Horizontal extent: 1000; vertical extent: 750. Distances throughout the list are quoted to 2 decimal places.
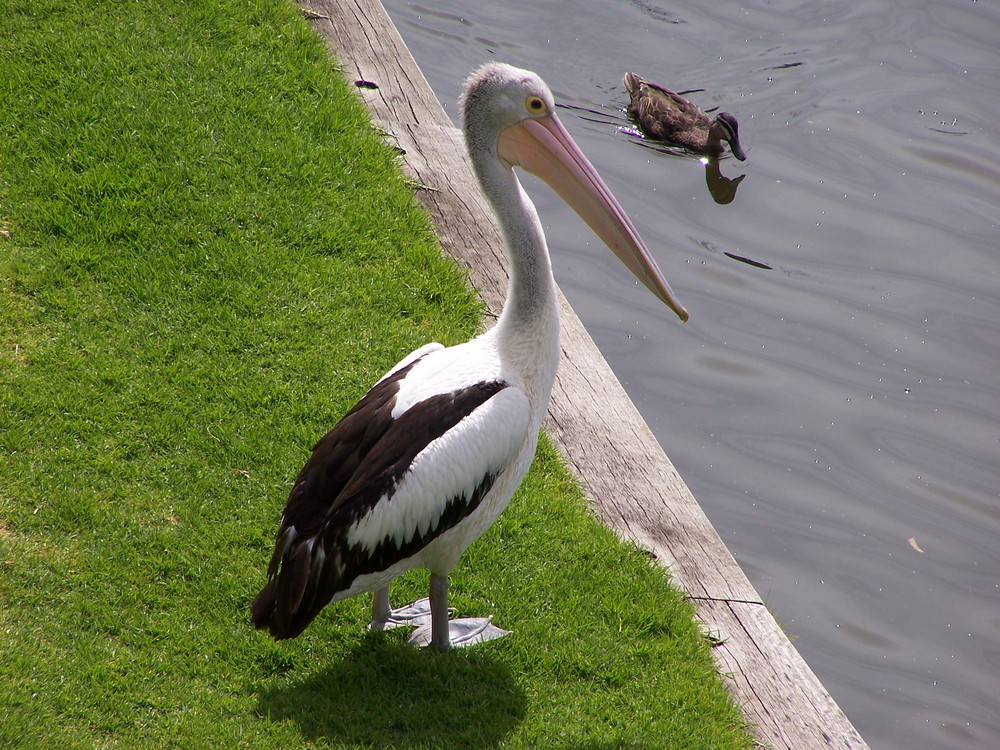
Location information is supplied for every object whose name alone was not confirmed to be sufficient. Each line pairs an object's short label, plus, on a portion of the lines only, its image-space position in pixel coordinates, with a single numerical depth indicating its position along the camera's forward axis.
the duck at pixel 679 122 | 15.62
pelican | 6.55
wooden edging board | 7.30
